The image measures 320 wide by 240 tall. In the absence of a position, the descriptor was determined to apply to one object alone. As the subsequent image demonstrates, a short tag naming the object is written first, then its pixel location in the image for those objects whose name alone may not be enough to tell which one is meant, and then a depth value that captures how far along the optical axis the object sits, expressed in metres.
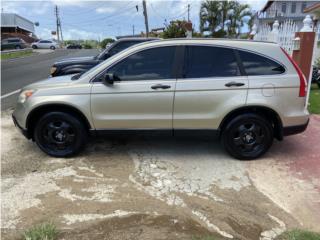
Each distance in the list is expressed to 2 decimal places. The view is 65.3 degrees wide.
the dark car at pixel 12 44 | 33.77
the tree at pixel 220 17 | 27.25
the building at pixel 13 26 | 50.62
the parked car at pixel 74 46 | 48.31
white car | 41.39
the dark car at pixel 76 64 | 6.25
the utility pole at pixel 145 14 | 27.68
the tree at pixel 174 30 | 18.58
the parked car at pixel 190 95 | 3.60
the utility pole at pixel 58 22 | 62.80
